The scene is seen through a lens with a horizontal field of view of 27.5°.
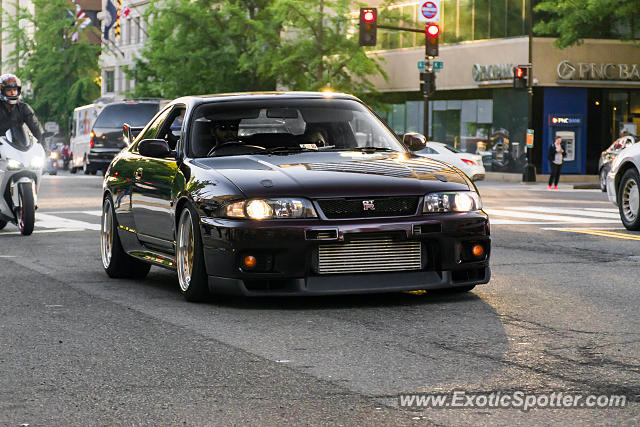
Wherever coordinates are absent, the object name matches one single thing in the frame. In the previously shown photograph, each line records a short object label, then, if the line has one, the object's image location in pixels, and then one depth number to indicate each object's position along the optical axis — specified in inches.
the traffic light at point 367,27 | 1379.2
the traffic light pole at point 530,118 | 1664.6
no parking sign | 1477.6
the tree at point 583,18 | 1528.1
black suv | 1366.9
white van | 1820.9
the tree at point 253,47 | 1897.1
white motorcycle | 609.3
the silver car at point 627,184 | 617.6
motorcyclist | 617.3
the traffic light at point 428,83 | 1510.8
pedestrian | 1521.9
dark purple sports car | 324.2
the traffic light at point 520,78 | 1592.0
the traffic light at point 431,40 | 1428.4
